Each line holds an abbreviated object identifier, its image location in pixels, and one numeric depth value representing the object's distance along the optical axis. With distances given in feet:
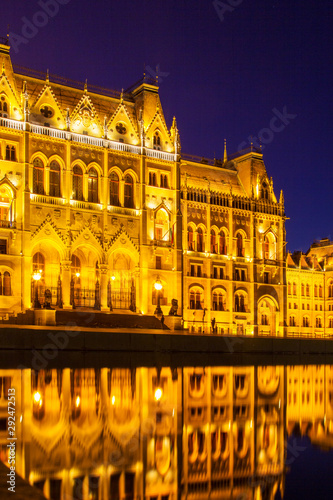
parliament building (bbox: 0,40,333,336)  185.37
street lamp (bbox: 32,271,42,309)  164.96
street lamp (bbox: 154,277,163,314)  185.78
